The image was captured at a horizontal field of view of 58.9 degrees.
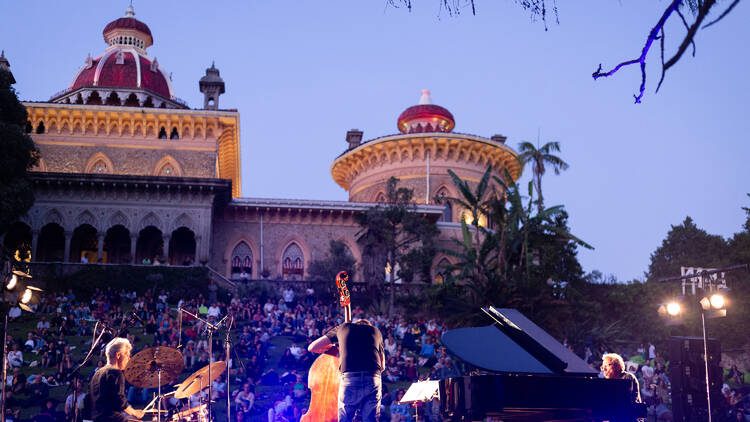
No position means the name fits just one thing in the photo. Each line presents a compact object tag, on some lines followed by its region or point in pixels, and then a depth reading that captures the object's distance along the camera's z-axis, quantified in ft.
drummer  20.90
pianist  25.39
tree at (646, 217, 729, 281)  157.19
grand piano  21.17
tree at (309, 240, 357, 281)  105.50
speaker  47.52
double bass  23.13
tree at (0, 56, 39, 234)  79.20
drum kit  27.07
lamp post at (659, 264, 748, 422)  45.60
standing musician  20.79
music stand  31.91
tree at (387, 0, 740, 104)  8.11
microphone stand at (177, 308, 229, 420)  28.85
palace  109.60
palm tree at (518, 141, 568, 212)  124.36
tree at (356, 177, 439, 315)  105.29
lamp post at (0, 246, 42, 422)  32.65
